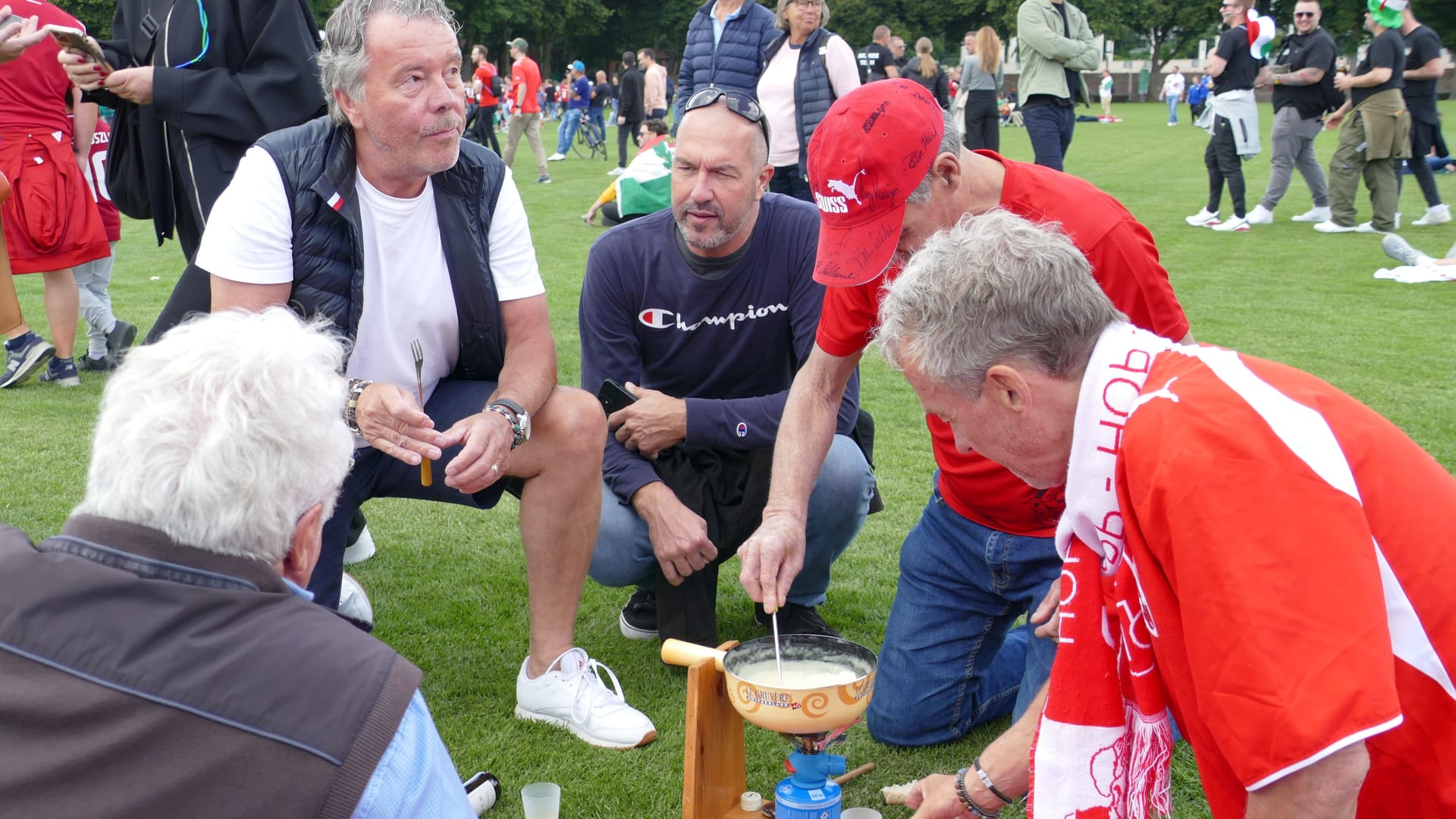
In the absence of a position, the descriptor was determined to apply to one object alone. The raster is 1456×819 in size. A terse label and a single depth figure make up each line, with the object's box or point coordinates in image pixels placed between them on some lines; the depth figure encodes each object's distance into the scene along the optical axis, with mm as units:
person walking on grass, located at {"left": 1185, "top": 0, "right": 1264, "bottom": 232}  11164
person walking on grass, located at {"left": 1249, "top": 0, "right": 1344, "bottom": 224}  11242
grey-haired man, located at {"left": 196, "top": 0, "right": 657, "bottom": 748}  2936
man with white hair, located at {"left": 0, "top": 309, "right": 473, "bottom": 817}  1258
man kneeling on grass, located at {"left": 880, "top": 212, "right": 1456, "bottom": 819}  1385
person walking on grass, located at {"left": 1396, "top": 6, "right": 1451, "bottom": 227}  11242
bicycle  23219
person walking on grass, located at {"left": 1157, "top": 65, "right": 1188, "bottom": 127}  34156
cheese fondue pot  2203
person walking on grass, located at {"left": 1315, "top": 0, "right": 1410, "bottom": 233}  10641
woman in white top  7754
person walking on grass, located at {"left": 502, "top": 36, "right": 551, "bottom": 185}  17344
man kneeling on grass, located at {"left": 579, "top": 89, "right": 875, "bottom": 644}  3475
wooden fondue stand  2443
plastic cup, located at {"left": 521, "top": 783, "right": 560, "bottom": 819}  2541
